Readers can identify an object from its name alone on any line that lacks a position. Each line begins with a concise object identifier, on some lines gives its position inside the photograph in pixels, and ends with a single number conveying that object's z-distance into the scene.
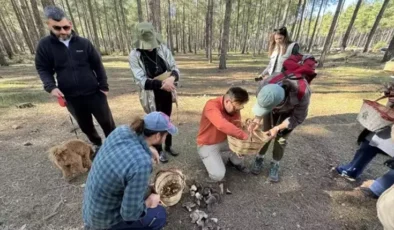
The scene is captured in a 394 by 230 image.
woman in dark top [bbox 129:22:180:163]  3.02
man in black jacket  2.92
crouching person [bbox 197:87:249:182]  2.76
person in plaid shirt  1.64
